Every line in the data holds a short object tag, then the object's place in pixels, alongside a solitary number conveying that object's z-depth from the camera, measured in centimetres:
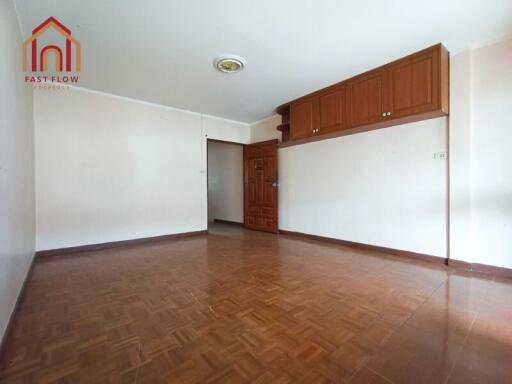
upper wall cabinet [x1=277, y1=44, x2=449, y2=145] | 284
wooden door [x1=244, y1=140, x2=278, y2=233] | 527
